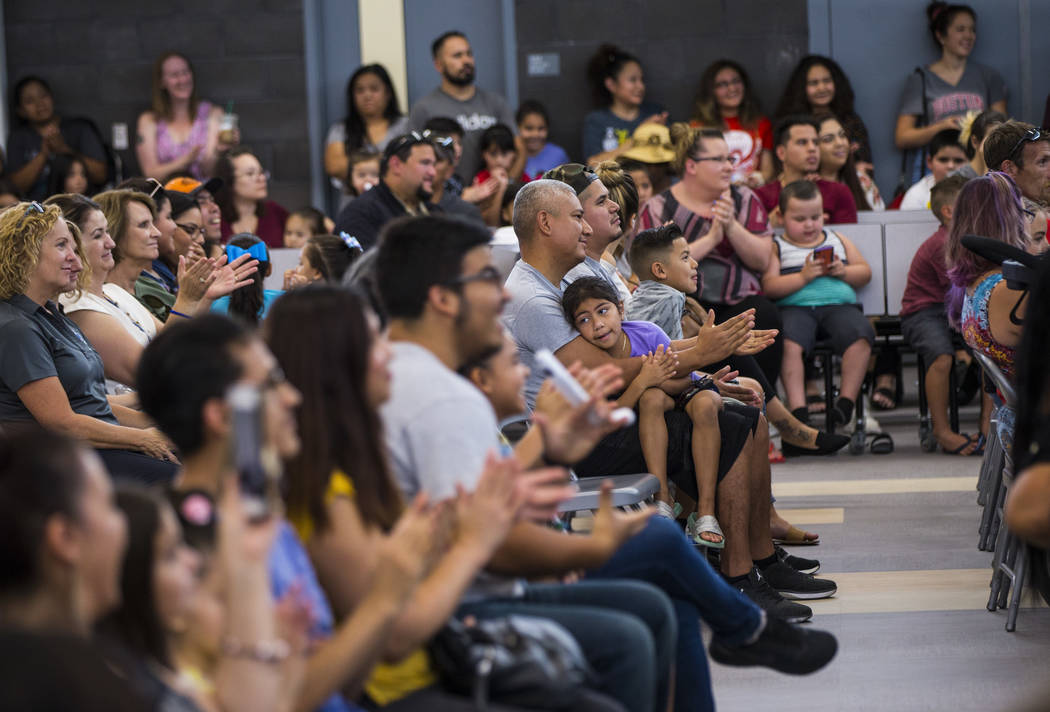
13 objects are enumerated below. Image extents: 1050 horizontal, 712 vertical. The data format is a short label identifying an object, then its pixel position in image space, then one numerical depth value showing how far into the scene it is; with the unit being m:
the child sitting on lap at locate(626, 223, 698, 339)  8.77
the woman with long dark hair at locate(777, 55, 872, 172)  16.13
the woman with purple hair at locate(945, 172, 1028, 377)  7.81
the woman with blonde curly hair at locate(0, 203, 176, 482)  6.90
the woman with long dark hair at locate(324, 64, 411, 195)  16.43
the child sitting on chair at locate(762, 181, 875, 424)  12.48
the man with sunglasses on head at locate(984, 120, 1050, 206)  9.57
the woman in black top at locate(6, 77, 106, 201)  15.94
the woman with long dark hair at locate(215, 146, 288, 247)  13.84
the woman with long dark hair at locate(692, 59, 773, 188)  16.14
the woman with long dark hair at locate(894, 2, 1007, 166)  16.37
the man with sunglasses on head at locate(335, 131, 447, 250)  11.52
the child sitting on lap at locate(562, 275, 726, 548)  7.56
